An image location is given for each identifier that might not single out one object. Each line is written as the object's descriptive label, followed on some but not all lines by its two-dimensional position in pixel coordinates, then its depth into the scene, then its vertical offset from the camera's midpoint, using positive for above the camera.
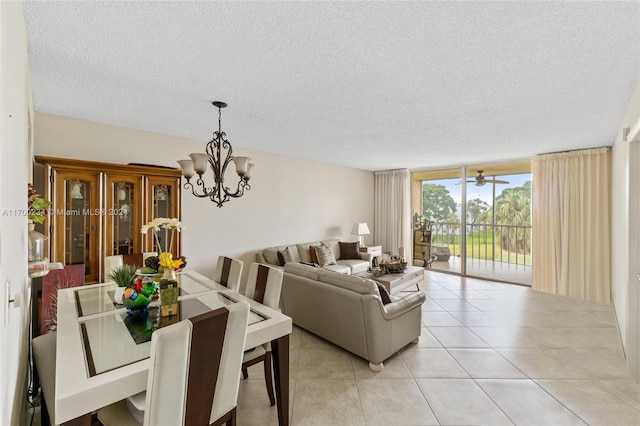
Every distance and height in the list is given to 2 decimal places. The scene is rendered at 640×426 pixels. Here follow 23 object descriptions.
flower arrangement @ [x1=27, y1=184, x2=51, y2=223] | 1.74 +0.05
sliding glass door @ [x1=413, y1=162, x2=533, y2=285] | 5.69 -0.20
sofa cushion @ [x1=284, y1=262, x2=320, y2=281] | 3.04 -0.66
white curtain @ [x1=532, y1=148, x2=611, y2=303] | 4.21 -0.20
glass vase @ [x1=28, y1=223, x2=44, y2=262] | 1.91 -0.22
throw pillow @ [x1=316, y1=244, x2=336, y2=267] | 5.03 -0.80
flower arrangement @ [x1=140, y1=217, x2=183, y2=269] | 1.95 -0.30
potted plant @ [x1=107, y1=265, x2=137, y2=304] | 1.89 -0.44
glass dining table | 1.07 -0.65
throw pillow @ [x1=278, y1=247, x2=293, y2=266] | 4.54 -0.73
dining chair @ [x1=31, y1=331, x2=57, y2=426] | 1.47 -0.84
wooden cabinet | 2.60 +0.07
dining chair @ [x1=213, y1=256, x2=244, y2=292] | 2.55 -0.57
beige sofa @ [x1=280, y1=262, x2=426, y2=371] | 2.48 -0.99
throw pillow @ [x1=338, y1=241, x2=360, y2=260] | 5.73 -0.80
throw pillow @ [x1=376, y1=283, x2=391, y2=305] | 2.69 -0.82
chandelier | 2.45 +0.45
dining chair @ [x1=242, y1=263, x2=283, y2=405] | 2.00 -0.66
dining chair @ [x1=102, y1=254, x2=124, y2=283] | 2.71 -0.49
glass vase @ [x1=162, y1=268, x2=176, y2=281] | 1.97 -0.43
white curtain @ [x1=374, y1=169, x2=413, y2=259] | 6.63 +0.04
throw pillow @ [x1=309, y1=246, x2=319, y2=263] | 5.07 -0.76
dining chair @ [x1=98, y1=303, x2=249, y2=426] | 1.09 -0.70
